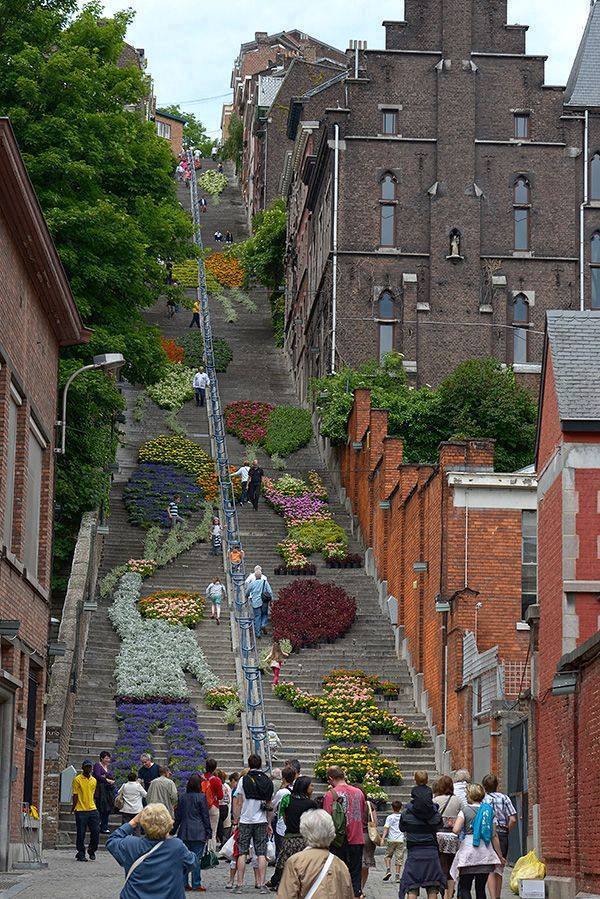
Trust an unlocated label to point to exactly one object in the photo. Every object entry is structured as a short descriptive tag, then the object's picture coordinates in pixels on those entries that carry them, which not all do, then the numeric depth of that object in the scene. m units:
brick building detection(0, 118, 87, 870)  23.00
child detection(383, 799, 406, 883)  24.30
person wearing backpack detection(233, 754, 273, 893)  20.89
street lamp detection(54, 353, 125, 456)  29.08
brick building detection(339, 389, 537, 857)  29.14
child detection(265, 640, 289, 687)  35.03
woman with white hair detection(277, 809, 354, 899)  11.78
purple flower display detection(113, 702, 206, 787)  30.62
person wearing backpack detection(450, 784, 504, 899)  18.45
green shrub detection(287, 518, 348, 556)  43.91
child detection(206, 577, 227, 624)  38.12
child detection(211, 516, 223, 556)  42.84
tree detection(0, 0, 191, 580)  36.09
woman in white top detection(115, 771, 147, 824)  24.30
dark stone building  53.97
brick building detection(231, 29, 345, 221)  93.81
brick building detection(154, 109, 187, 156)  155.62
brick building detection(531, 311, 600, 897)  20.03
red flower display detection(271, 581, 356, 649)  37.72
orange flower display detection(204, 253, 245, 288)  85.56
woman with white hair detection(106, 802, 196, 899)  12.20
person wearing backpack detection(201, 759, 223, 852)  24.41
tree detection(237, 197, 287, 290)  78.28
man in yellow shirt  25.95
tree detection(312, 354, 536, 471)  48.91
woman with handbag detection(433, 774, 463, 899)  19.19
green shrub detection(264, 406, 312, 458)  54.53
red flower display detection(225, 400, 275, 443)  55.41
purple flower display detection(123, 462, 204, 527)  45.12
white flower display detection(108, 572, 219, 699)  34.44
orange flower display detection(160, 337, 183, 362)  65.62
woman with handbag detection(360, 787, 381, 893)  20.97
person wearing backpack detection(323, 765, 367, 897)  18.45
